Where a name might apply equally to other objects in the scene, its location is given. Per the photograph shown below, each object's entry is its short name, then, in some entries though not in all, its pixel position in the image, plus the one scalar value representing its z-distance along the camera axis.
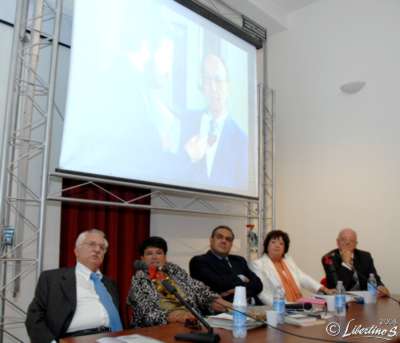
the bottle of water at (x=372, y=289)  2.80
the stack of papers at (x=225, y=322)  1.82
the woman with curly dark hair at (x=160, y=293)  2.20
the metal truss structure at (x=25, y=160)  2.73
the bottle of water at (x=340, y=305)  2.26
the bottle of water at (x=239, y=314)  1.68
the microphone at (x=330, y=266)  3.33
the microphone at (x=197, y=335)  1.54
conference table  1.63
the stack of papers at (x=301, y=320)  1.93
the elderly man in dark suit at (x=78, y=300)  2.08
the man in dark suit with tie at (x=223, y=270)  3.06
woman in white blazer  3.35
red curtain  3.23
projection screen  2.90
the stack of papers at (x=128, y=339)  1.50
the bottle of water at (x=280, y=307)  1.95
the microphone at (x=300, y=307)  2.26
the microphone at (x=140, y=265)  2.26
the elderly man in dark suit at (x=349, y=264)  3.47
